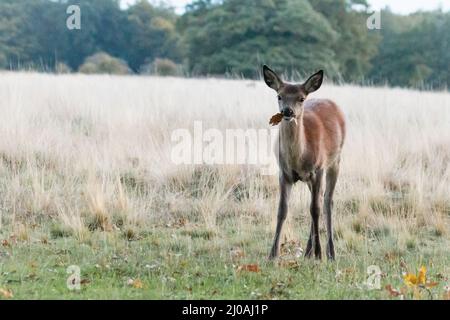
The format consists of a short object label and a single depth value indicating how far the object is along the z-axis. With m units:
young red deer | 13.87
